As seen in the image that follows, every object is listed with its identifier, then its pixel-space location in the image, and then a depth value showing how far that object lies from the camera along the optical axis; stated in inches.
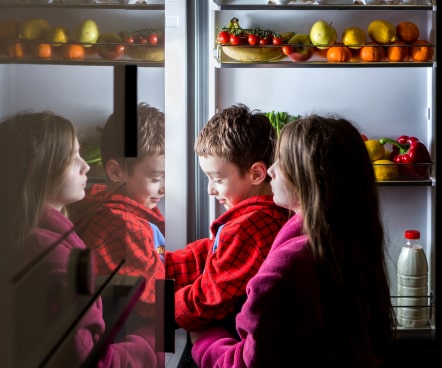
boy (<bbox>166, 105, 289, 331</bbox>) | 71.2
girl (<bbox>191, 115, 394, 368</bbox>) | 53.7
